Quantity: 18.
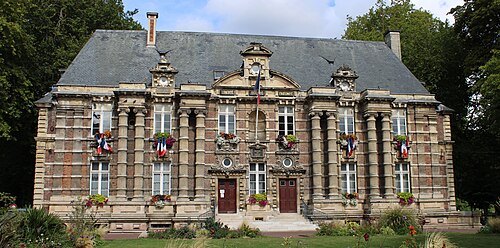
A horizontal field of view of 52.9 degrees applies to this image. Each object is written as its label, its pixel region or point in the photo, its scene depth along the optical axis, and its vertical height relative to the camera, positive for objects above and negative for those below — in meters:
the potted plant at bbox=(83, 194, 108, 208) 25.41 -0.80
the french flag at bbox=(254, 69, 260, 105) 26.98 +5.23
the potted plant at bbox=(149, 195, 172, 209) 25.75 -0.82
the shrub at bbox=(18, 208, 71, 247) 13.59 -1.29
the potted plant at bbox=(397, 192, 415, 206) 27.80 -0.77
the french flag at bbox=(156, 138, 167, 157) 26.53 +1.95
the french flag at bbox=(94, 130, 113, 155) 26.20 +2.24
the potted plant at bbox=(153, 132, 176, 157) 26.56 +2.22
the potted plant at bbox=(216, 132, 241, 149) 27.39 +2.39
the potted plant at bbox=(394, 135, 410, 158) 28.45 +2.21
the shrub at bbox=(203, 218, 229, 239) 20.25 -1.87
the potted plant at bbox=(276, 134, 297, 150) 27.80 +2.42
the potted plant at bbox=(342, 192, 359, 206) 27.39 -0.76
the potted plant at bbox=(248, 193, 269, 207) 26.62 -0.84
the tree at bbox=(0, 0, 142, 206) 28.38 +8.03
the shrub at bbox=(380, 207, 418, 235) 21.45 -1.53
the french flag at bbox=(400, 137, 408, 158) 28.43 +1.97
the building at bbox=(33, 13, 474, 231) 26.17 +2.48
